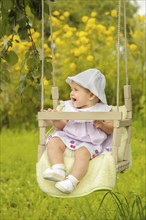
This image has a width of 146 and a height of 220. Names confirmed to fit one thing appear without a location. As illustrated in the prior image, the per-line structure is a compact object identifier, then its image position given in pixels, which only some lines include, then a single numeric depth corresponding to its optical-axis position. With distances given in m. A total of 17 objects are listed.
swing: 3.84
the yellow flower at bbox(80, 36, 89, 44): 10.94
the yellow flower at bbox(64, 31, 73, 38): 11.15
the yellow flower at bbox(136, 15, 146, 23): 11.52
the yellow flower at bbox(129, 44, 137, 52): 11.19
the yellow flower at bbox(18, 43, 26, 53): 11.23
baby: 4.01
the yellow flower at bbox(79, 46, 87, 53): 10.92
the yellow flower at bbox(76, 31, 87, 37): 11.07
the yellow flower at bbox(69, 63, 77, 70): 10.89
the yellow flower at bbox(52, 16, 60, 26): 11.67
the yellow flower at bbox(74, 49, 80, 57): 10.88
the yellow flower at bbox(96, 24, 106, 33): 11.37
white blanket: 3.87
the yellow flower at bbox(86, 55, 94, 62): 10.68
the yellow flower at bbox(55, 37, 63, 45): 11.20
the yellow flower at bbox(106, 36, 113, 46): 11.23
